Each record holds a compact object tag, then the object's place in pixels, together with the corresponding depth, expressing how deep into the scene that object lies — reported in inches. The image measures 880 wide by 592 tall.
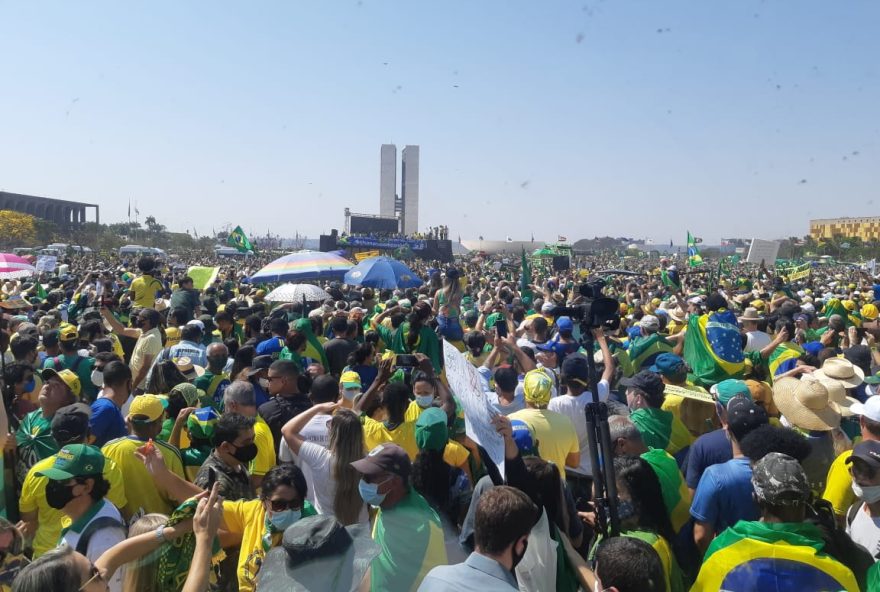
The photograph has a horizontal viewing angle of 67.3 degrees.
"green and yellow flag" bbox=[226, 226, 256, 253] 872.5
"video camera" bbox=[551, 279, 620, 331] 125.1
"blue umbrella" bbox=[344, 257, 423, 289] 429.1
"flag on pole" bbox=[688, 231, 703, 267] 924.0
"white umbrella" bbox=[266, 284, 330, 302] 408.5
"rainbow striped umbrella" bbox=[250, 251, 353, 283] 425.4
